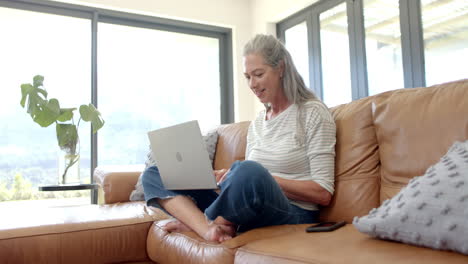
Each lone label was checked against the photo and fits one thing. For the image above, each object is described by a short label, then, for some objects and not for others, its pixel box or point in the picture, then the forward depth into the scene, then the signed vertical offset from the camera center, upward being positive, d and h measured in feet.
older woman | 3.79 -0.15
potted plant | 9.02 +1.02
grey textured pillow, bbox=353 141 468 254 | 2.69 -0.43
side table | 8.44 -0.53
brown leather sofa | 3.14 -0.70
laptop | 4.16 +0.01
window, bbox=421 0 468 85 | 8.07 +2.27
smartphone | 3.84 -0.70
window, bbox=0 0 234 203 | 10.34 +2.38
